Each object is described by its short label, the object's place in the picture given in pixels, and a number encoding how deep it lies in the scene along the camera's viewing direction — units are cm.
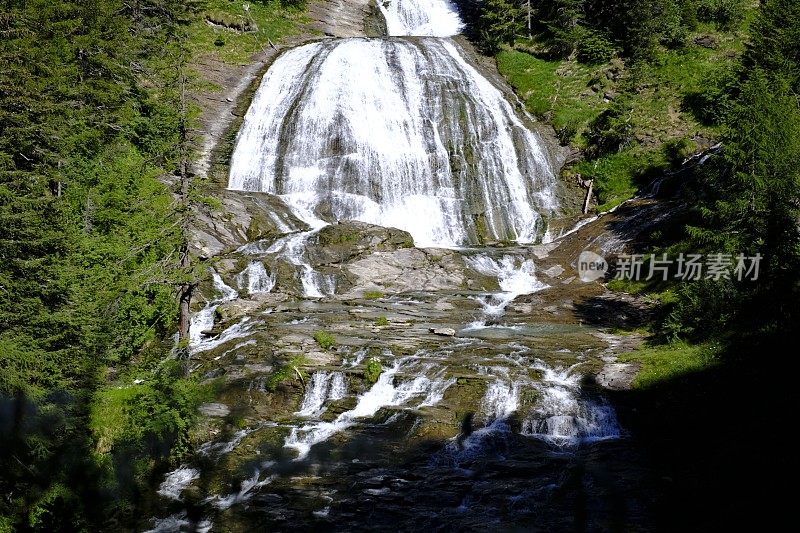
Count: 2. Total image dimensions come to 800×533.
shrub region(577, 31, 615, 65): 4478
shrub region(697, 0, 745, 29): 4525
